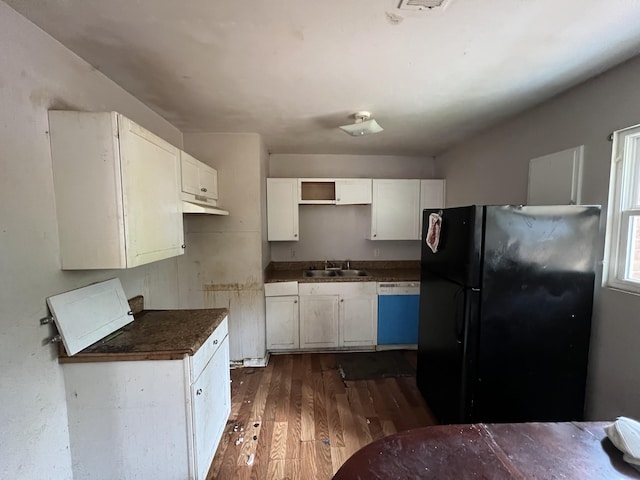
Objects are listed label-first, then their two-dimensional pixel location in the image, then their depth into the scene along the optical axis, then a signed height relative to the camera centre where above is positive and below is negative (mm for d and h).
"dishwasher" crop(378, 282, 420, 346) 3178 -1043
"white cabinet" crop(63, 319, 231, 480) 1350 -994
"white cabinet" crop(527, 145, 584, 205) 1763 +320
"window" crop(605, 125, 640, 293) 1517 +55
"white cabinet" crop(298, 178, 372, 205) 3314 +409
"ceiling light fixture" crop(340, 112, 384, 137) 2146 +784
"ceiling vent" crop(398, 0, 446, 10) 1044 +862
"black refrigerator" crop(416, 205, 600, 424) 1588 -522
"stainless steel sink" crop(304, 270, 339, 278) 3543 -664
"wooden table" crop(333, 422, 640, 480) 791 -731
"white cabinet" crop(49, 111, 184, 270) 1261 +171
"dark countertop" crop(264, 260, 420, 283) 3135 -627
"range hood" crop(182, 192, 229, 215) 1983 +146
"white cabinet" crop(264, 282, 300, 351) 3023 -1050
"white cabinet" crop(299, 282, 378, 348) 3119 -1055
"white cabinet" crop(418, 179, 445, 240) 3453 +394
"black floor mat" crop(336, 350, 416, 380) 2726 -1521
